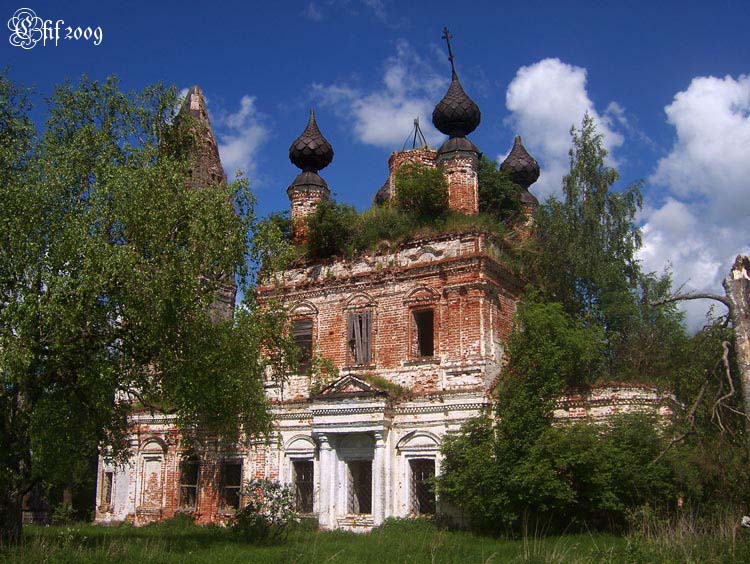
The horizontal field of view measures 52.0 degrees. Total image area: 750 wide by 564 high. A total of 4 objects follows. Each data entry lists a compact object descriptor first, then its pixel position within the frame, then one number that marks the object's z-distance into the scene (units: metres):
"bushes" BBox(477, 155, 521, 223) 22.12
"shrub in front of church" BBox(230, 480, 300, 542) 14.64
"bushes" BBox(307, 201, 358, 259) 20.41
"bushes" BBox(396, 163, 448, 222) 19.78
